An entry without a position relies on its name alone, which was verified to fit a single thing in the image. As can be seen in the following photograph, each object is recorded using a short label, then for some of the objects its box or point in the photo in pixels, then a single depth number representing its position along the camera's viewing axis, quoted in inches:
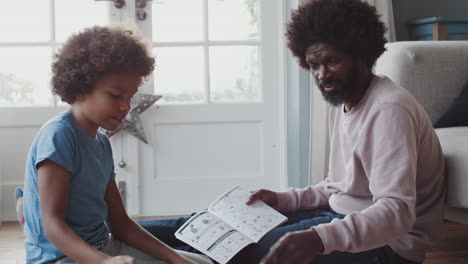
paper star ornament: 112.6
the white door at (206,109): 115.7
